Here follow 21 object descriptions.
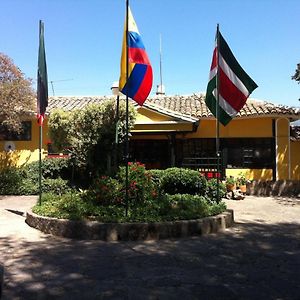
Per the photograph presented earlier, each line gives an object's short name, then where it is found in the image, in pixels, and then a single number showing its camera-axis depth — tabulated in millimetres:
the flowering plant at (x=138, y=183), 9461
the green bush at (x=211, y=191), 11022
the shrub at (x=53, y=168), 16844
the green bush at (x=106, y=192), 9375
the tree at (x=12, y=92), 14539
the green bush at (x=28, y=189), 15922
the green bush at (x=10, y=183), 15961
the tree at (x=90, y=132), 14984
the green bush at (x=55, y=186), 15604
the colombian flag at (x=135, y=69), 8828
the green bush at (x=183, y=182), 10914
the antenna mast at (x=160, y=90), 25812
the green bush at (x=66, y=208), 8696
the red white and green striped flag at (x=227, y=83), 10109
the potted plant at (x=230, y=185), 15992
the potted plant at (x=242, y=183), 16692
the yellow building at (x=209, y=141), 17609
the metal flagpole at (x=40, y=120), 10422
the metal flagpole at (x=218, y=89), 10179
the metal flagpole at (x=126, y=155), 8617
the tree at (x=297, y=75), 16547
